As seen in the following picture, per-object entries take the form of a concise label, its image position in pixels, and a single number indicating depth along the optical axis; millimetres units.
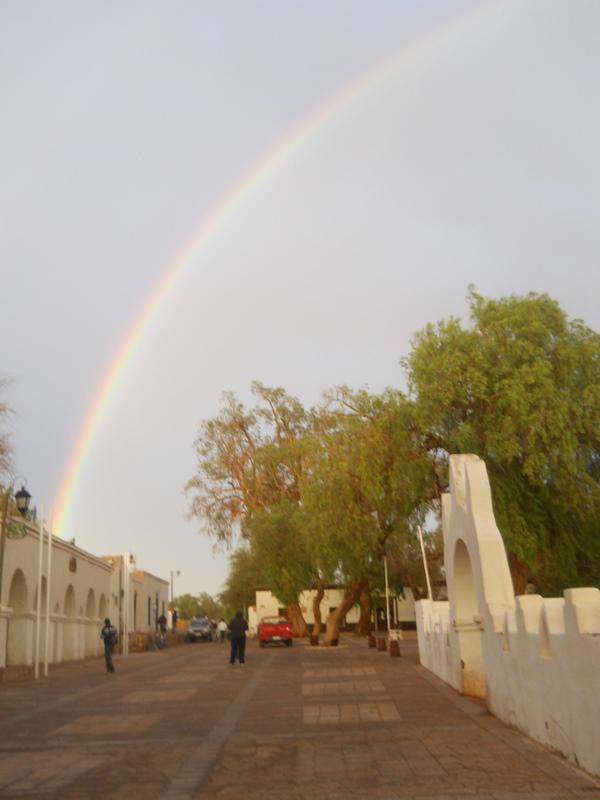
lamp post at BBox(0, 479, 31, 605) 21906
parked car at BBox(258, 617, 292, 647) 45156
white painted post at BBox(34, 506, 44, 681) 25766
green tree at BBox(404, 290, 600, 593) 24000
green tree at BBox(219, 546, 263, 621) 79938
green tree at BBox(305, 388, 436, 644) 26359
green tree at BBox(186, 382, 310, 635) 46125
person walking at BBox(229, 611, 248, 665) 28094
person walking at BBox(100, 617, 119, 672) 26453
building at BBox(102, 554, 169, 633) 47234
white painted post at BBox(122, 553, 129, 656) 41484
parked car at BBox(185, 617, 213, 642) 64062
